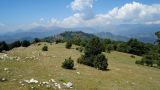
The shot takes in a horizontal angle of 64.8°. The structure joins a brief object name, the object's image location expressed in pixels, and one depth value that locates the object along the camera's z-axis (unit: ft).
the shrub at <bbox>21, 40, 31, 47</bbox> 128.25
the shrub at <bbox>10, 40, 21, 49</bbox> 126.19
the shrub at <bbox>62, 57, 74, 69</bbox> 56.39
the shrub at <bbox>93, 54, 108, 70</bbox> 63.40
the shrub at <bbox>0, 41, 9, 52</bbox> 103.23
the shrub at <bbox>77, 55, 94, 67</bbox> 66.78
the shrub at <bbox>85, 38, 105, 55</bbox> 69.19
